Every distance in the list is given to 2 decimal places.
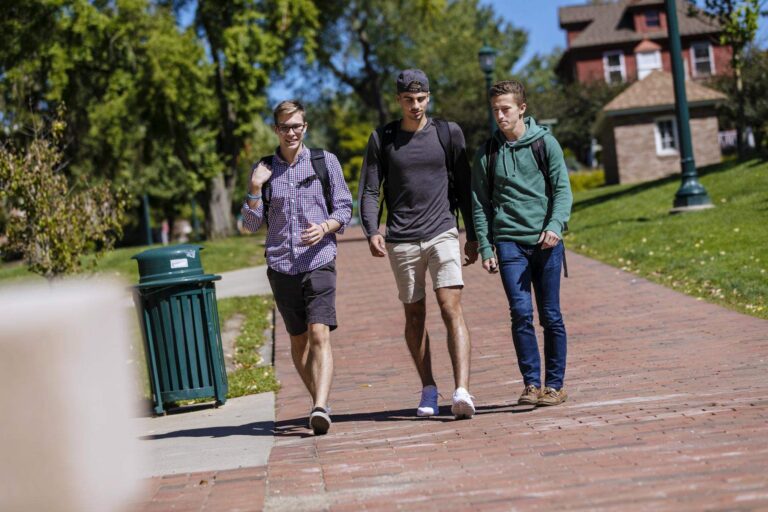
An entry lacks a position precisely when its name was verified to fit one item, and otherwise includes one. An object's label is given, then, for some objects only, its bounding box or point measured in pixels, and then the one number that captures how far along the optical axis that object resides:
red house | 60.19
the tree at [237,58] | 32.94
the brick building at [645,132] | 38.31
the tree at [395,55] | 44.41
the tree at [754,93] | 34.31
